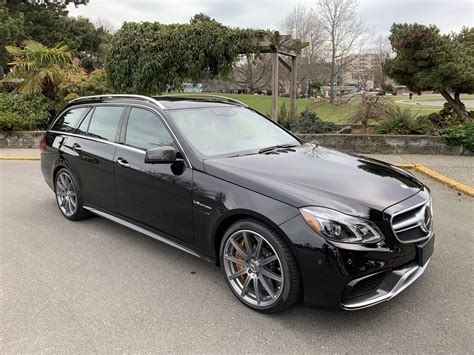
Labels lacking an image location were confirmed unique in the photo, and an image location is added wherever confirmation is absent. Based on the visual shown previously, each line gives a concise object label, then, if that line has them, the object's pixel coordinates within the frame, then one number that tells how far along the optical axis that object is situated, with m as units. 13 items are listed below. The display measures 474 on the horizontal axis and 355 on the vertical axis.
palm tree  11.45
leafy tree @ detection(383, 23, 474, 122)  9.62
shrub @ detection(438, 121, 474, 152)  8.41
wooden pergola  10.16
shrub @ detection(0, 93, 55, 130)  10.71
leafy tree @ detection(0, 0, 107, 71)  19.94
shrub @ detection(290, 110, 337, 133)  9.86
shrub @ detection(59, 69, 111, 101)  11.93
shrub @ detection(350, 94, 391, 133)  10.20
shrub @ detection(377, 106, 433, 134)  9.52
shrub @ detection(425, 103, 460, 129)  10.25
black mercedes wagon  2.62
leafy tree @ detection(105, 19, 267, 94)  10.17
